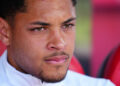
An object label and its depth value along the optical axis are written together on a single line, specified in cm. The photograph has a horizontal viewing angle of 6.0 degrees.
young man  225
